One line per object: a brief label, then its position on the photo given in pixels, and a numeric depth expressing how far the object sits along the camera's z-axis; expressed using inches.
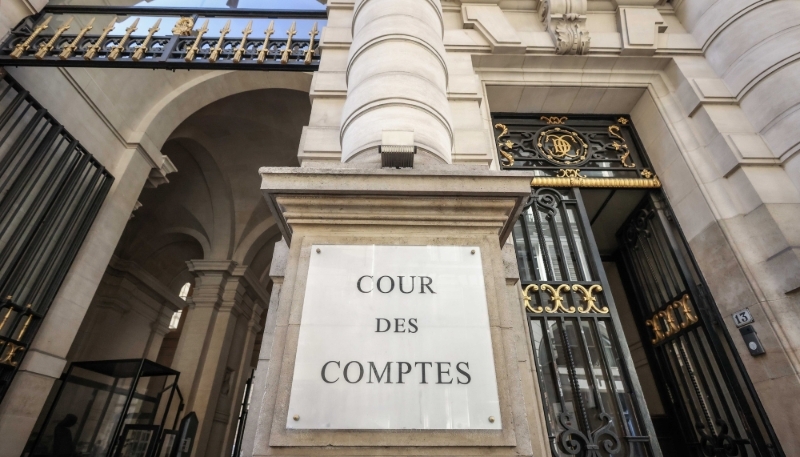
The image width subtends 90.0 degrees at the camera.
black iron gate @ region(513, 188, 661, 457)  125.5
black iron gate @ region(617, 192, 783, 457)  141.3
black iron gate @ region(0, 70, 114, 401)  205.5
